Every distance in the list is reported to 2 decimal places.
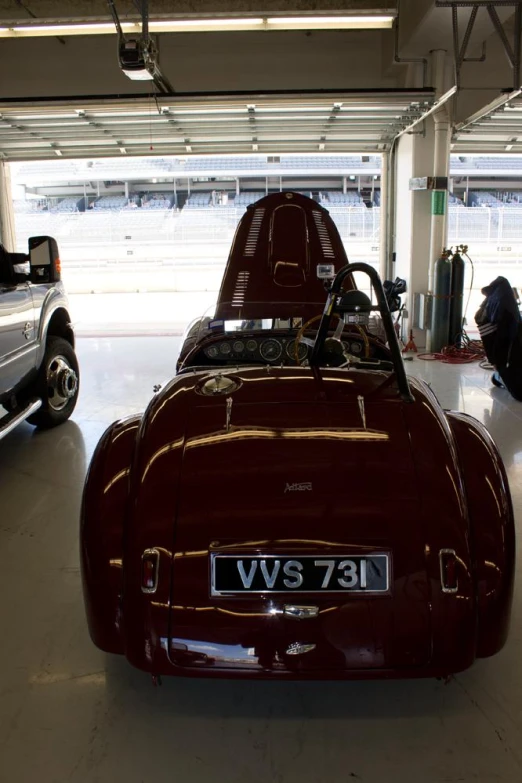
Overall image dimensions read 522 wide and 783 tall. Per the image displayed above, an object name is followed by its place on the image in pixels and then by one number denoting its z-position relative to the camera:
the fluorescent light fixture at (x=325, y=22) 5.85
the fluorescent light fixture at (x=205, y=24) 5.81
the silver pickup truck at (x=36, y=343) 4.40
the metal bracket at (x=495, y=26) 5.80
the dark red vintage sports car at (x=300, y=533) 1.79
